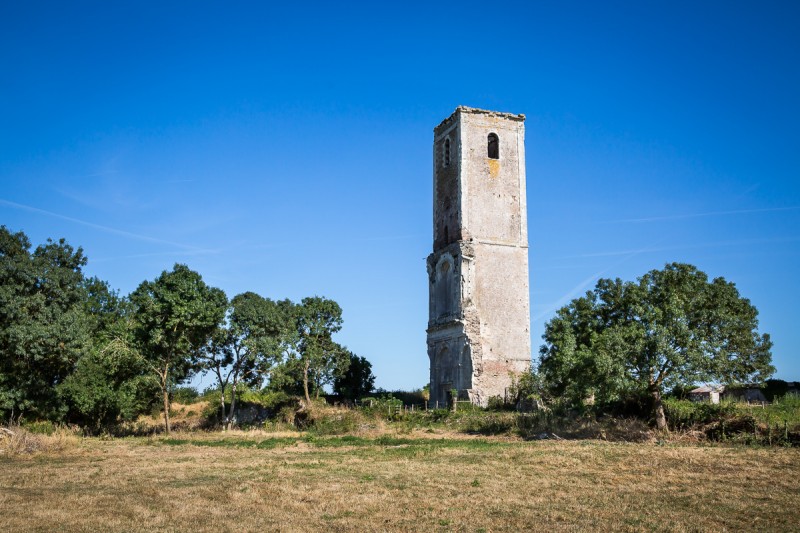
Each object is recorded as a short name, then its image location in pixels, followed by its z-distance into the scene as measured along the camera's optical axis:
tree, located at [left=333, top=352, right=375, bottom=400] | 48.44
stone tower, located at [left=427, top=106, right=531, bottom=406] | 38.88
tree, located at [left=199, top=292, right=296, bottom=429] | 33.22
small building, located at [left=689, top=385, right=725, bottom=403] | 36.06
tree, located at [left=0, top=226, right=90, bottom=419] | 26.47
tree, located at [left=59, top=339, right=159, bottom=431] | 32.62
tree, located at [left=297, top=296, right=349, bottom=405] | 43.38
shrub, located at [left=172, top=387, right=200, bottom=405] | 46.81
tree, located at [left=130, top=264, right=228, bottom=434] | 28.11
